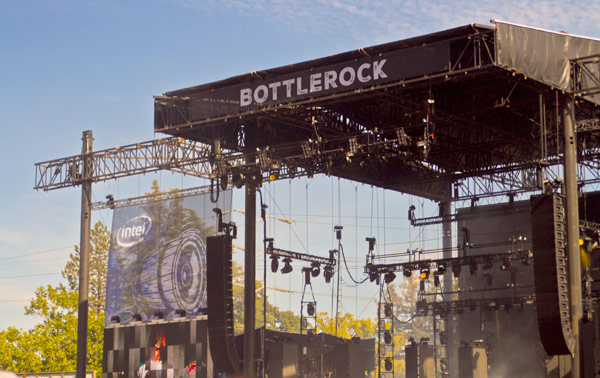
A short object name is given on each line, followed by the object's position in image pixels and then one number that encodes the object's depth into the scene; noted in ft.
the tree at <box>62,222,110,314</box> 218.18
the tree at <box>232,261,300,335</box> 256.11
